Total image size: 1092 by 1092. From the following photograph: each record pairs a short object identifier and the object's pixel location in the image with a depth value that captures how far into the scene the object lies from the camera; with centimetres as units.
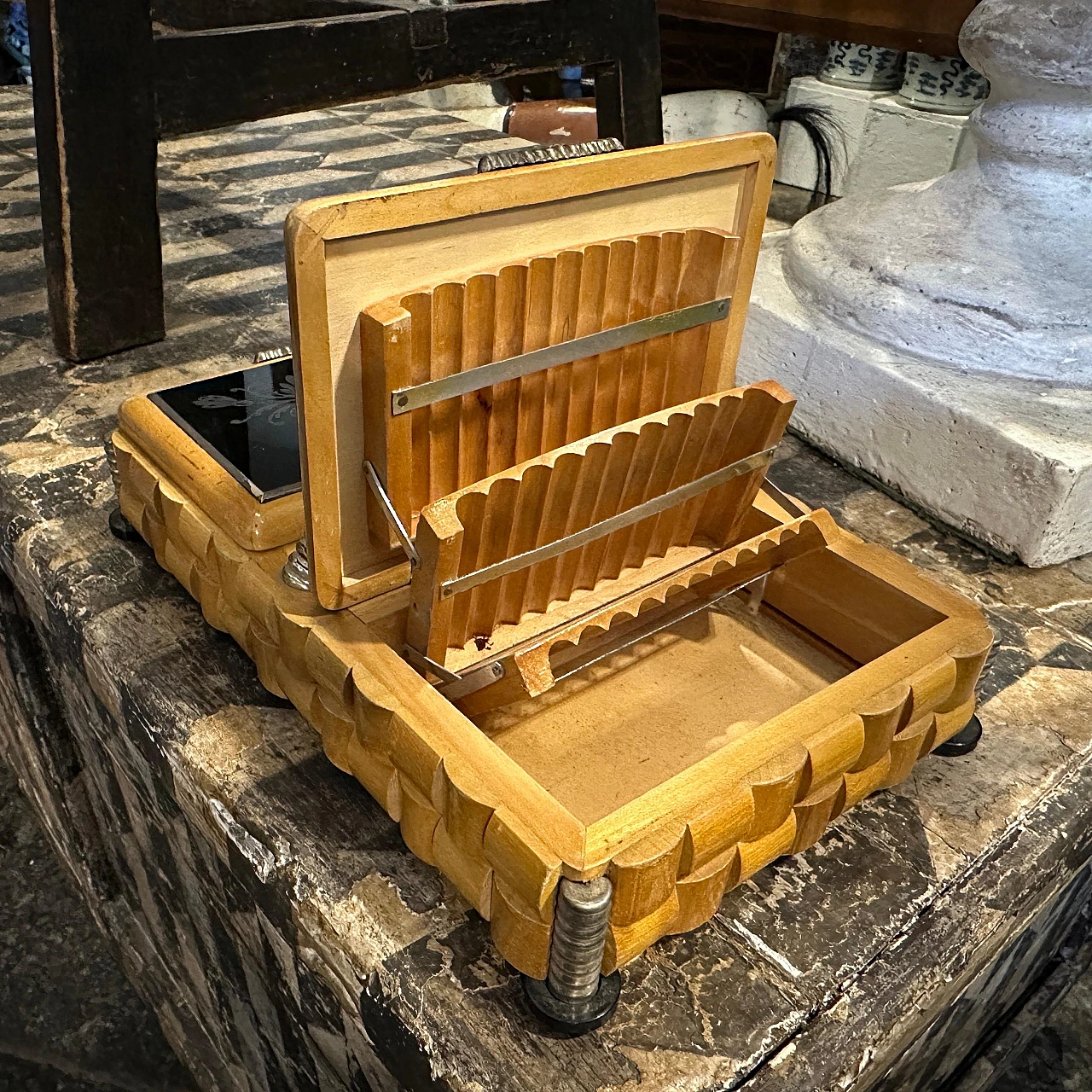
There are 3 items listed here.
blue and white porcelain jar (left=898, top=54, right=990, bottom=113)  247
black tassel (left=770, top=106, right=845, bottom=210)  279
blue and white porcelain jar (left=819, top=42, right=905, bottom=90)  269
